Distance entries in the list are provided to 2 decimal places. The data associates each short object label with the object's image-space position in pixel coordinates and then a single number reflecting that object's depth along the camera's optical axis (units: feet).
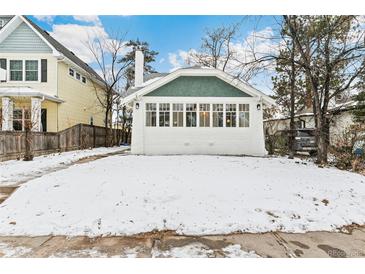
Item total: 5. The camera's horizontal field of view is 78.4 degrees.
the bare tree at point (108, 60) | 56.65
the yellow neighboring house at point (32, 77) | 38.93
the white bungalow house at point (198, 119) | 36.24
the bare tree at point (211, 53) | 65.67
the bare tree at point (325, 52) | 24.21
